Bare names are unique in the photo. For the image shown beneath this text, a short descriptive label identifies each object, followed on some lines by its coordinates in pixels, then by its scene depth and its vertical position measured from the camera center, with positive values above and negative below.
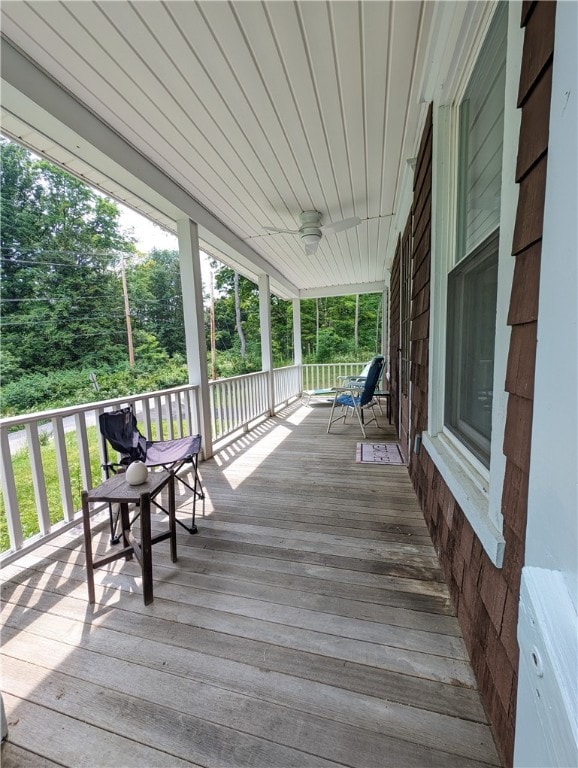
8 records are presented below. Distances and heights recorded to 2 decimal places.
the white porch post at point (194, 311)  3.28 +0.33
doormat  3.34 -1.31
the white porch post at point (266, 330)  5.47 +0.20
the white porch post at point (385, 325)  6.06 +0.29
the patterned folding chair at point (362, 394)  4.30 -0.81
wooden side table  1.51 -0.83
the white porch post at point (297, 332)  7.80 +0.21
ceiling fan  3.39 +1.26
